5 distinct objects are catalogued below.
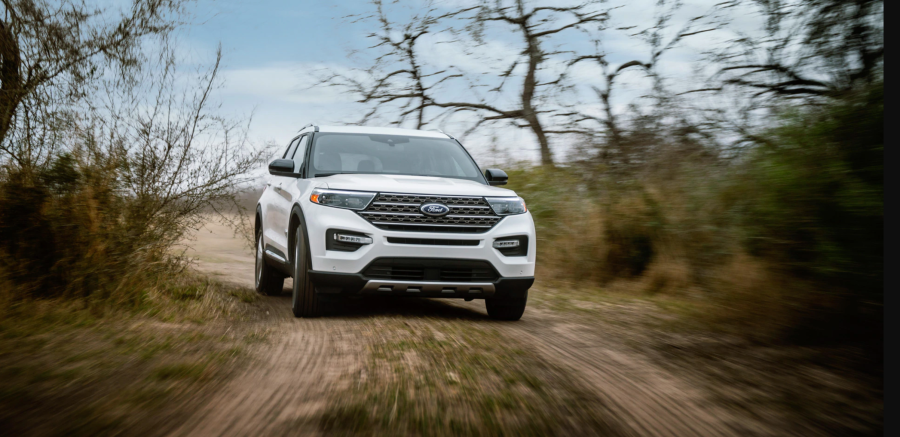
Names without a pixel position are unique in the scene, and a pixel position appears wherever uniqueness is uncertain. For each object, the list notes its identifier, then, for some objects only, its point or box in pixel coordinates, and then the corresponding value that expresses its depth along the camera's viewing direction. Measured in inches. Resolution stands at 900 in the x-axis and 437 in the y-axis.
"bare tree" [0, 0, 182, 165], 279.1
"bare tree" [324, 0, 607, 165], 698.8
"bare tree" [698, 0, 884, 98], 205.3
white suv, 240.7
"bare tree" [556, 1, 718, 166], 443.8
